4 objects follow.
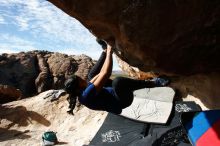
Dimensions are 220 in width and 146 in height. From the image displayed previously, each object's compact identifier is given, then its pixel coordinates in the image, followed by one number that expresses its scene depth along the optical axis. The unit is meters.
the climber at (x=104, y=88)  2.81
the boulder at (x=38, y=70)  12.02
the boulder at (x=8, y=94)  8.62
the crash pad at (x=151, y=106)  4.40
